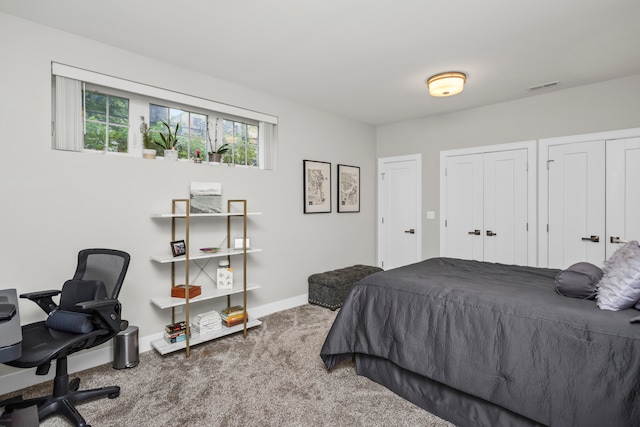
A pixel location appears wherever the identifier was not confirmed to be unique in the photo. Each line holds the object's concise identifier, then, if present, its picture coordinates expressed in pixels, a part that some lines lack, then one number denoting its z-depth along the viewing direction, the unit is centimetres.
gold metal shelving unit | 278
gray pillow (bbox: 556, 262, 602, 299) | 179
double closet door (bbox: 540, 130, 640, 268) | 332
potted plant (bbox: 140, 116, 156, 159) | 295
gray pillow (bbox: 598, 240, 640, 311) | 158
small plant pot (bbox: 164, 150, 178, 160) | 306
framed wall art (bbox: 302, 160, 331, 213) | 428
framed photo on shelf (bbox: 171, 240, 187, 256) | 288
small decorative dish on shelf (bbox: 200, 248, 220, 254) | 311
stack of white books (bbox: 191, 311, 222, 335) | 301
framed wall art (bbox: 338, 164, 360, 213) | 478
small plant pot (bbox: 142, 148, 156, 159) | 294
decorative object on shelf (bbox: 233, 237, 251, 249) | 335
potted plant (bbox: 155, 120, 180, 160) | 306
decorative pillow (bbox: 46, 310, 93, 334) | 197
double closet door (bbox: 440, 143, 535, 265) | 396
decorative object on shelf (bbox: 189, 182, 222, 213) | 313
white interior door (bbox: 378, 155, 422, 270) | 491
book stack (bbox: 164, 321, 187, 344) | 284
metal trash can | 256
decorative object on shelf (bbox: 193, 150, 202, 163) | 323
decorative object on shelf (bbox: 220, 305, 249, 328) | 319
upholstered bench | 402
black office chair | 182
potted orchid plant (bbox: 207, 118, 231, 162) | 336
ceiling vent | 347
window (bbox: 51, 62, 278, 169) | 256
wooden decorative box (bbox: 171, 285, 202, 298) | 291
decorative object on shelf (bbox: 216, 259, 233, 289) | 321
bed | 145
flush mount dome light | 319
